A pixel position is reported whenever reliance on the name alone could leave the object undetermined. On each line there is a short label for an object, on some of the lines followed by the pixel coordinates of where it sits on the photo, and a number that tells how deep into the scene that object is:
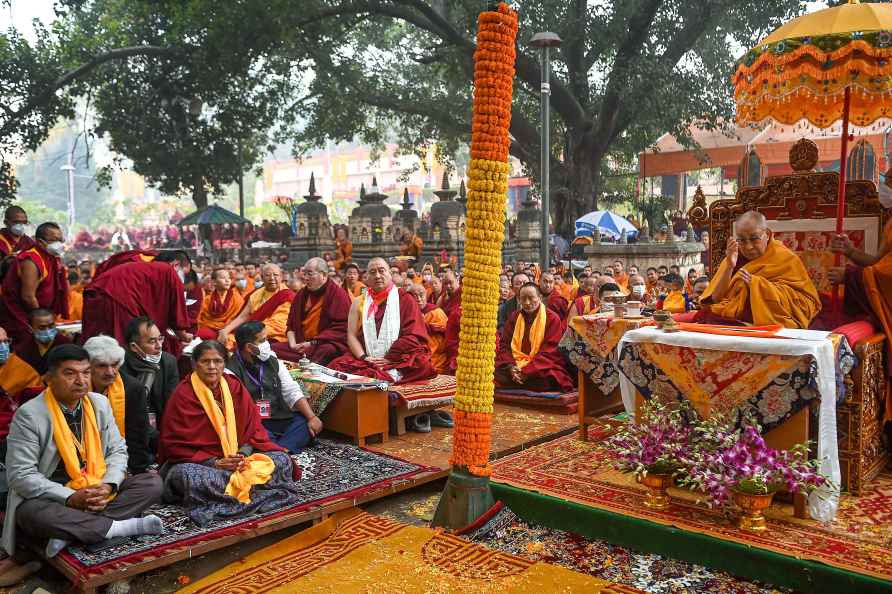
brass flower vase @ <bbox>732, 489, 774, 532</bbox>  4.28
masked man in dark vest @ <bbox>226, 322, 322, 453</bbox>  6.24
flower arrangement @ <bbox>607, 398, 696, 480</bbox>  4.66
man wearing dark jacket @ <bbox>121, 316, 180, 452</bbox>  5.77
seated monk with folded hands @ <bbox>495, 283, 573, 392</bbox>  8.10
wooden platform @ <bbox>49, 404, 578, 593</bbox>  4.17
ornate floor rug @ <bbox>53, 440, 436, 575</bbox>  4.21
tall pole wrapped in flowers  4.68
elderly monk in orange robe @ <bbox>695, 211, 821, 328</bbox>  5.25
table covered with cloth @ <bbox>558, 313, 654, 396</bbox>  6.11
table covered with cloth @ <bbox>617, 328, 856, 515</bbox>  4.44
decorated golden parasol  5.09
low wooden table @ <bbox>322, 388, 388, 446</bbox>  6.59
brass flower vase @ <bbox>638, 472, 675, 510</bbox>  4.68
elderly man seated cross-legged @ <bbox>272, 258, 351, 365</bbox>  8.02
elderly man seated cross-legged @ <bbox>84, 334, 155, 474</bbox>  5.10
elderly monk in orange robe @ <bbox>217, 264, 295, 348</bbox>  8.99
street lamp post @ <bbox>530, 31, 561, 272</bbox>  11.41
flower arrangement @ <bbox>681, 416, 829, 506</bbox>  4.28
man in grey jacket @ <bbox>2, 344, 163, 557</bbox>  4.30
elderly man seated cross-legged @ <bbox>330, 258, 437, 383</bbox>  7.51
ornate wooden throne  5.14
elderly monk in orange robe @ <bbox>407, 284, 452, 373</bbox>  9.01
